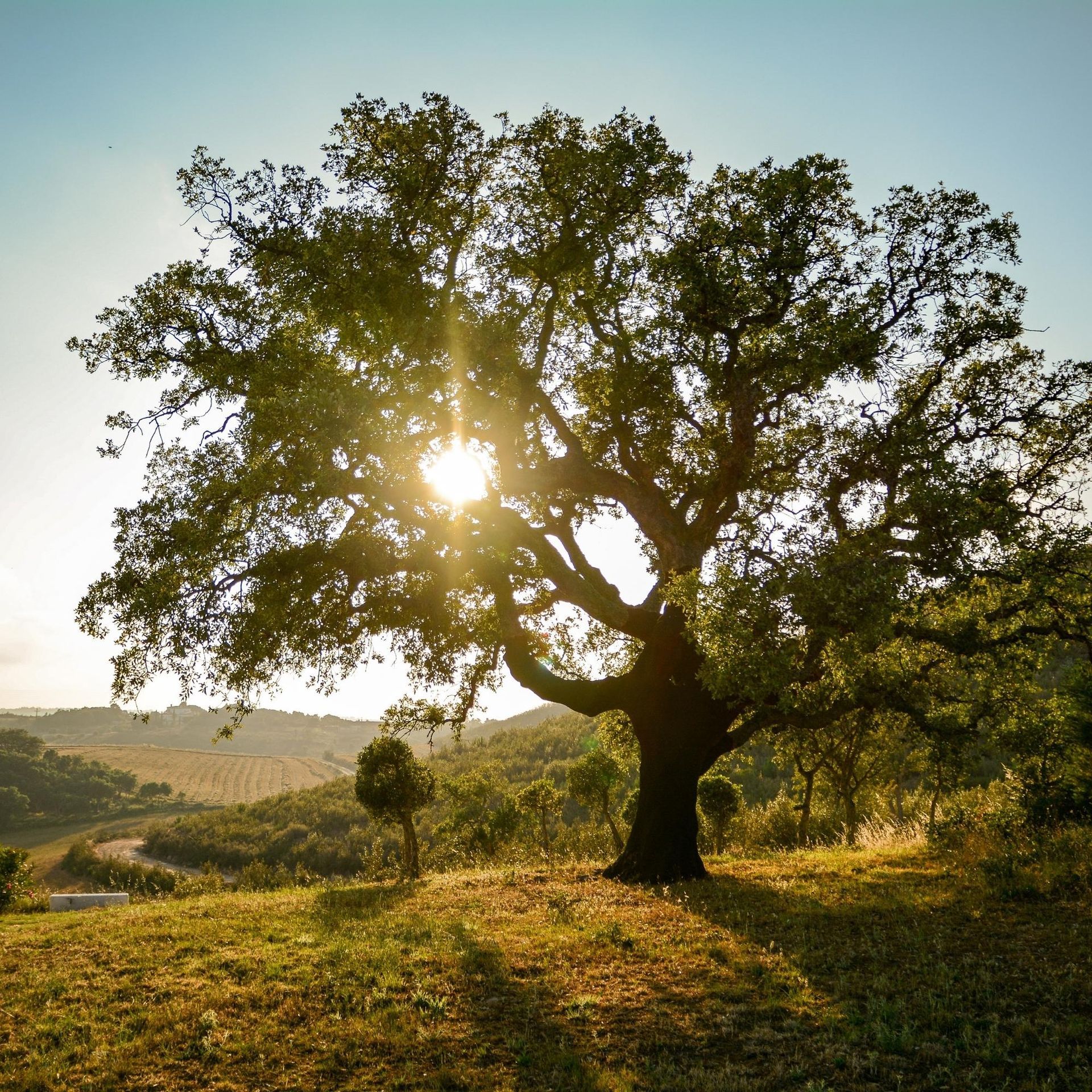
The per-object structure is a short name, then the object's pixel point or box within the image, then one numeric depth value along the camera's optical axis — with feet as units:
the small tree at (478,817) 96.68
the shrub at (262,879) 71.33
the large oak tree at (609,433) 37.42
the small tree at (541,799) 92.68
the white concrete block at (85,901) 53.42
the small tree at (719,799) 81.46
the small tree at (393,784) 71.51
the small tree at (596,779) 87.25
